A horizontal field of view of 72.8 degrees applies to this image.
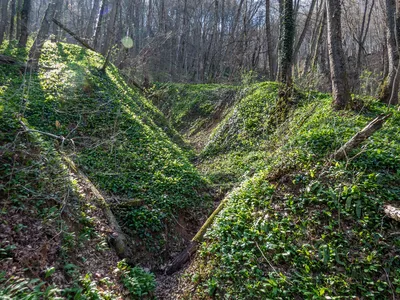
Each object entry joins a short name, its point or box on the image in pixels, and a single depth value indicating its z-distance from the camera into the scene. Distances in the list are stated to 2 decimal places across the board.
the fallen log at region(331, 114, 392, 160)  5.57
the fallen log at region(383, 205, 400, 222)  4.27
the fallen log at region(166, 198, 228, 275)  5.69
